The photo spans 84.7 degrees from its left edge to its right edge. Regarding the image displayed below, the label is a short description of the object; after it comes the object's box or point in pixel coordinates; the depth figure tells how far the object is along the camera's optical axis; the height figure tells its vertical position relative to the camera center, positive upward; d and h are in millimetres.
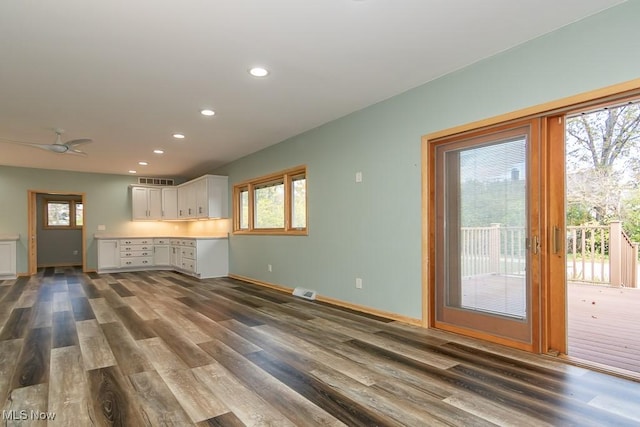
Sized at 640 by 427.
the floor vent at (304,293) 4988 -1129
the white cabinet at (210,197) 7422 +433
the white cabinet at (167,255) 7191 -853
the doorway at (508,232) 2691 -161
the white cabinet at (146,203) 8984 +394
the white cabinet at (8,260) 7281 -826
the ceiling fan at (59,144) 4969 +1097
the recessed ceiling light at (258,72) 3154 +1324
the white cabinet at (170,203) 9000 +393
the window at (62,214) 9961 +161
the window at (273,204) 5578 +226
